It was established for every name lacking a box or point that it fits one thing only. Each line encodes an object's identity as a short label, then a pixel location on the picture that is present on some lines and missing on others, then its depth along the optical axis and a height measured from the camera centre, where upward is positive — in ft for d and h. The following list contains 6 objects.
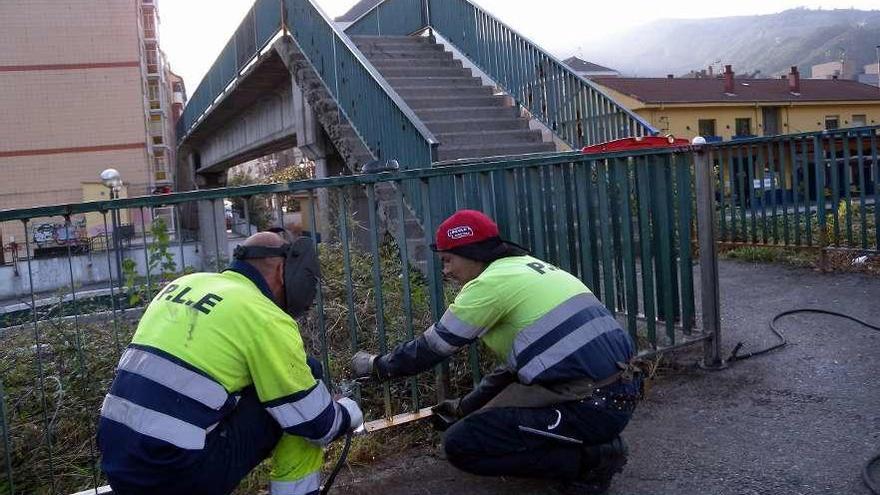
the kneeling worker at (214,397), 8.10 -1.91
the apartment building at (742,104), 106.22 +10.89
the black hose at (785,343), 10.94 -3.93
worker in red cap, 10.80 -2.53
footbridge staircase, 28.89 +5.23
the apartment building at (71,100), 108.47 +19.10
